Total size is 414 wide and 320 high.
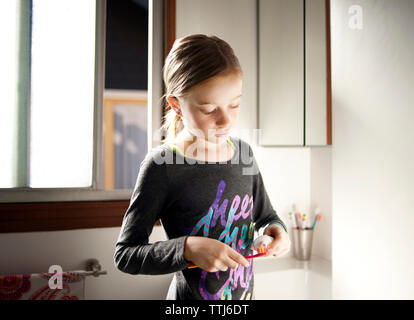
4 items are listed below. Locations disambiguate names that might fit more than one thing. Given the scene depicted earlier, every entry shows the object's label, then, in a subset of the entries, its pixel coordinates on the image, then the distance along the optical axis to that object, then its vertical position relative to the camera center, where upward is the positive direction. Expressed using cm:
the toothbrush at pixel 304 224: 99 -17
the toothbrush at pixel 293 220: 100 -16
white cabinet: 82 +24
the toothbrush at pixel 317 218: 101 -16
